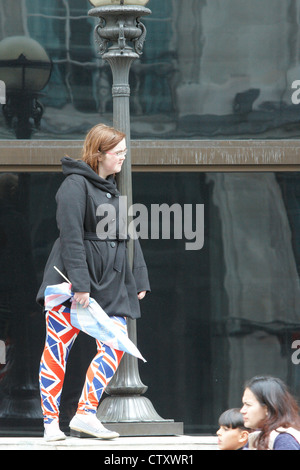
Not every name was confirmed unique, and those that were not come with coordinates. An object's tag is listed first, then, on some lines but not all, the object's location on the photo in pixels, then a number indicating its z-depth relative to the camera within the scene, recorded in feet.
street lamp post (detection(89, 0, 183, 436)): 50.67
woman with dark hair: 37.14
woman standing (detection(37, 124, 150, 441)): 47.16
